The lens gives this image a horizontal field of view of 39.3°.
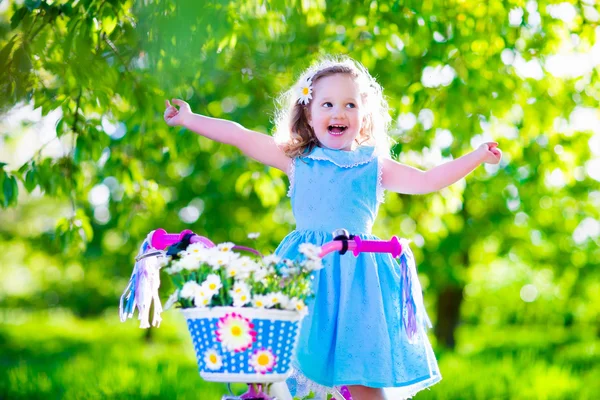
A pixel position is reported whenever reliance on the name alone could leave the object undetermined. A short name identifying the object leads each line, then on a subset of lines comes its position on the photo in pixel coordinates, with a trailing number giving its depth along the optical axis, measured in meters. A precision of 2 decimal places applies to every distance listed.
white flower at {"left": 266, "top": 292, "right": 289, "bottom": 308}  2.20
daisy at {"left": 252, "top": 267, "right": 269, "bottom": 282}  2.23
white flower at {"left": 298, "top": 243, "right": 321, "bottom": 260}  2.31
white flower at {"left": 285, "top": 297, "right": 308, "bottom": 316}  2.22
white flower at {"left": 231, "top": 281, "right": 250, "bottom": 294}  2.20
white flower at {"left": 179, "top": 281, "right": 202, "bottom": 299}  2.24
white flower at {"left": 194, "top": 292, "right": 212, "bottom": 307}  2.22
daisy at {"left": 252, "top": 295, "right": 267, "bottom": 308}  2.19
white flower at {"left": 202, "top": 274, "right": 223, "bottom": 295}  2.21
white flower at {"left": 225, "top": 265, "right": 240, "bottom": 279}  2.22
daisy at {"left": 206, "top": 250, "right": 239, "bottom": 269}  2.25
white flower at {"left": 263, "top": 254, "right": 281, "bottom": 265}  2.29
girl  2.98
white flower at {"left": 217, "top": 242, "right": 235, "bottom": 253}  2.33
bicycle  2.26
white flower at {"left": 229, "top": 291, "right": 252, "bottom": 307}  2.19
